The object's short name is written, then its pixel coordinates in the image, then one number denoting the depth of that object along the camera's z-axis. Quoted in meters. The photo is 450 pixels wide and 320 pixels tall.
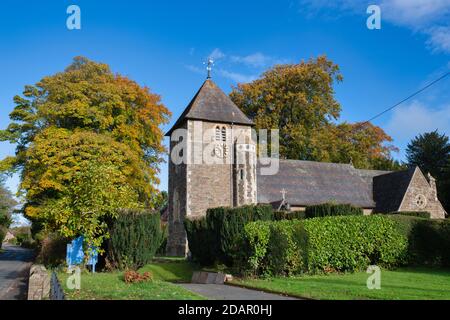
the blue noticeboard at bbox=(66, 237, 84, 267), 16.90
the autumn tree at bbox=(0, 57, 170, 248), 23.34
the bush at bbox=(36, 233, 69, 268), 18.81
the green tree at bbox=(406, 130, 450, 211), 48.31
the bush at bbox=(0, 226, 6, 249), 50.22
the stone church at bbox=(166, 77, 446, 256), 28.02
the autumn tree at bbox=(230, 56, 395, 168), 40.09
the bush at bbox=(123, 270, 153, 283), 12.28
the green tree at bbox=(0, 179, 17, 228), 45.73
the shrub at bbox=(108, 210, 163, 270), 16.66
